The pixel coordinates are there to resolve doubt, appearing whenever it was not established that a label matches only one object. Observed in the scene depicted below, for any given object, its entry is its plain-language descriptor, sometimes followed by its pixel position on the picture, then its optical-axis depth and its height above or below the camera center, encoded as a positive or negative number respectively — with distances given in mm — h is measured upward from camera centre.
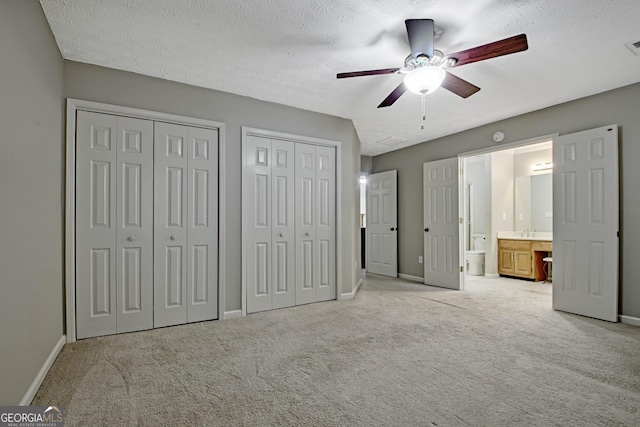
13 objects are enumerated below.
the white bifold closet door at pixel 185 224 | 3227 -101
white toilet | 6324 -949
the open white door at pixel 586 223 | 3443 -100
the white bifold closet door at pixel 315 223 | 4105 -112
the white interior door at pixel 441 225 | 5090 -171
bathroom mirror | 6121 +235
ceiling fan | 2148 +1091
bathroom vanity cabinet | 5688 -790
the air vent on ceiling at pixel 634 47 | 2583 +1377
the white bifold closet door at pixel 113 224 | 2895 -91
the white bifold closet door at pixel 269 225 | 3740 -127
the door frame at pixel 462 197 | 4934 +272
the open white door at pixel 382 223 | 6188 -178
